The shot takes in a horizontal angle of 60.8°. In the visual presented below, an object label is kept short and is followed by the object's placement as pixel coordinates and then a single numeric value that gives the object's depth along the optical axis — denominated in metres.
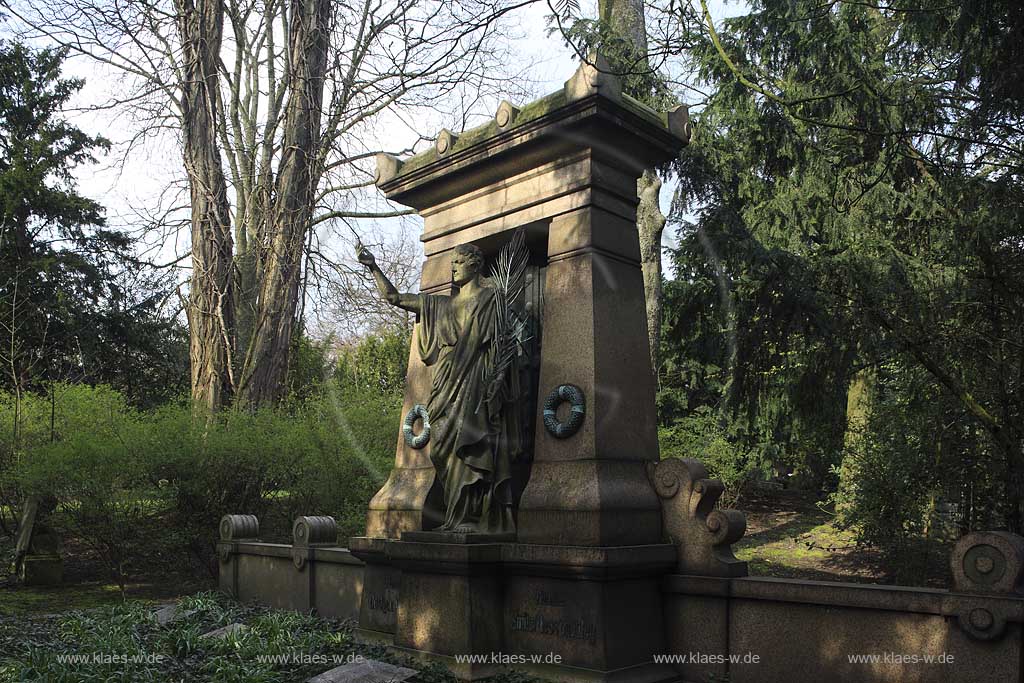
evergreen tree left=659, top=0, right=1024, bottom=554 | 9.16
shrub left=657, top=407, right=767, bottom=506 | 16.41
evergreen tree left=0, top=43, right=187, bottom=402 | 20.67
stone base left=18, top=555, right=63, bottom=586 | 12.55
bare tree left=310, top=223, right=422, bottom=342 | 17.86
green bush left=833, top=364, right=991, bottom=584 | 10.15
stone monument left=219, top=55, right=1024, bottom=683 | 5.57
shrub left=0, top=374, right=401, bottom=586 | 11.28
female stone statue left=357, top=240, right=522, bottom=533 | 6.43
